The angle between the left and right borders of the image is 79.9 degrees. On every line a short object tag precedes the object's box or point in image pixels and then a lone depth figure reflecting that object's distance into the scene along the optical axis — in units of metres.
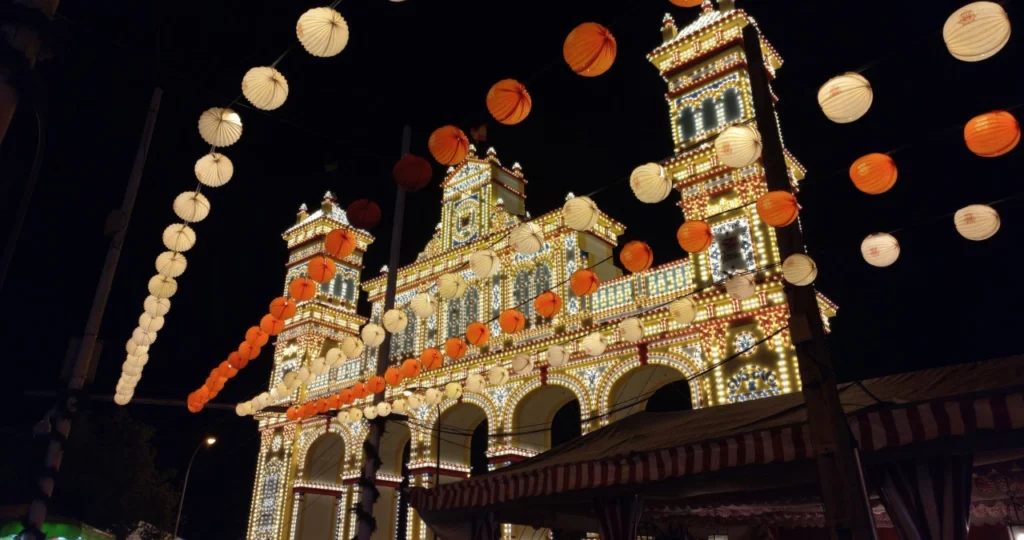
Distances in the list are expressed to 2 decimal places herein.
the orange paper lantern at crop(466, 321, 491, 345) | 14.30
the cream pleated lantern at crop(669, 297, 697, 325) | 12.60
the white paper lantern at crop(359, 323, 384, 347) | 13.23
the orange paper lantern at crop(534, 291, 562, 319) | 13.88
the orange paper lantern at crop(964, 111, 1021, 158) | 6.20
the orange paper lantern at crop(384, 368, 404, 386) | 15.18
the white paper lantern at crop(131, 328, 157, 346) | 11.45
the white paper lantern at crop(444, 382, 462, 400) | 16.78
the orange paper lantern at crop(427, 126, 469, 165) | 7.54
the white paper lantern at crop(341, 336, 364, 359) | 13.83
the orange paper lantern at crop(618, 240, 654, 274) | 11.13
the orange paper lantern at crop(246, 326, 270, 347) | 14.12
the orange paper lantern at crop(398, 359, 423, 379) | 15.46
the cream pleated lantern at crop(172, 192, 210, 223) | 8.85
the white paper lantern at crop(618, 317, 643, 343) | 13.20
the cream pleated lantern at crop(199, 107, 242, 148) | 7.11
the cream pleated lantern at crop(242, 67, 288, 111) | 6.48
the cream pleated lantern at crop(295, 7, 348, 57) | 5.91
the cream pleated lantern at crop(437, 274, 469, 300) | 11.79
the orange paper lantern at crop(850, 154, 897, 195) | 7.17
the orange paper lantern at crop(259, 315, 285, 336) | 13.21
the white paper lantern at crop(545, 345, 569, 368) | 13.70
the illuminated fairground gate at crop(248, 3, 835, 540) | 13.81
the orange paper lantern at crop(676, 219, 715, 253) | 10.23
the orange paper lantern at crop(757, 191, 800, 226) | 5.09
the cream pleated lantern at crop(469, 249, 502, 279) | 11.19
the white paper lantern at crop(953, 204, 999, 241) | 7.64
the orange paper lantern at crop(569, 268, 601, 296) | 12.34
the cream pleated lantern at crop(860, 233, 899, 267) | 9.08
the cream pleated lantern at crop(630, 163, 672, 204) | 8.67
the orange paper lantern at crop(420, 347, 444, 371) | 14.04
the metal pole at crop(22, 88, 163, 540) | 4.89
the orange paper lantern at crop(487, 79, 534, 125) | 6.79
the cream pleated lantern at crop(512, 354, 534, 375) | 15.45
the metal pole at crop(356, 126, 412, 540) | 8.12
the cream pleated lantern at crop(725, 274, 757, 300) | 11.35
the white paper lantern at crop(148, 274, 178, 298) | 10.47
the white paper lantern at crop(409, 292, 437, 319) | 12.19
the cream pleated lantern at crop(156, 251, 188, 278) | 10.18
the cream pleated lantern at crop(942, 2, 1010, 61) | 5.28
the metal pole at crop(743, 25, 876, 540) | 4.18
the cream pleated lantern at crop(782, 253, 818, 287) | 4.78
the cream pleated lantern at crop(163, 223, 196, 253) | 9.75
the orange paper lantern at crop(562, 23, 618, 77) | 6.07
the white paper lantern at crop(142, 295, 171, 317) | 10.72
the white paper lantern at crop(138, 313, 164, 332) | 11.17
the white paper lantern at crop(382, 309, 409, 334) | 10.23
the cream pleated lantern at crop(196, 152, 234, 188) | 8.02
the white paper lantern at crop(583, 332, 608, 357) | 14.09
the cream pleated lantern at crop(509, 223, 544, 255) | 10.42
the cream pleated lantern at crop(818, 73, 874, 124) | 6.24
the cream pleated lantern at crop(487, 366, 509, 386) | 16.64
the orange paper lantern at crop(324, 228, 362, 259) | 10.20
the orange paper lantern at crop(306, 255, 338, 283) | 11.19
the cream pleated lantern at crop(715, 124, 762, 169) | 7.20
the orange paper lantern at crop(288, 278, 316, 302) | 11.94
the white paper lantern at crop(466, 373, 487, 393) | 15.89
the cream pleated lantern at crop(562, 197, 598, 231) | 9.54
